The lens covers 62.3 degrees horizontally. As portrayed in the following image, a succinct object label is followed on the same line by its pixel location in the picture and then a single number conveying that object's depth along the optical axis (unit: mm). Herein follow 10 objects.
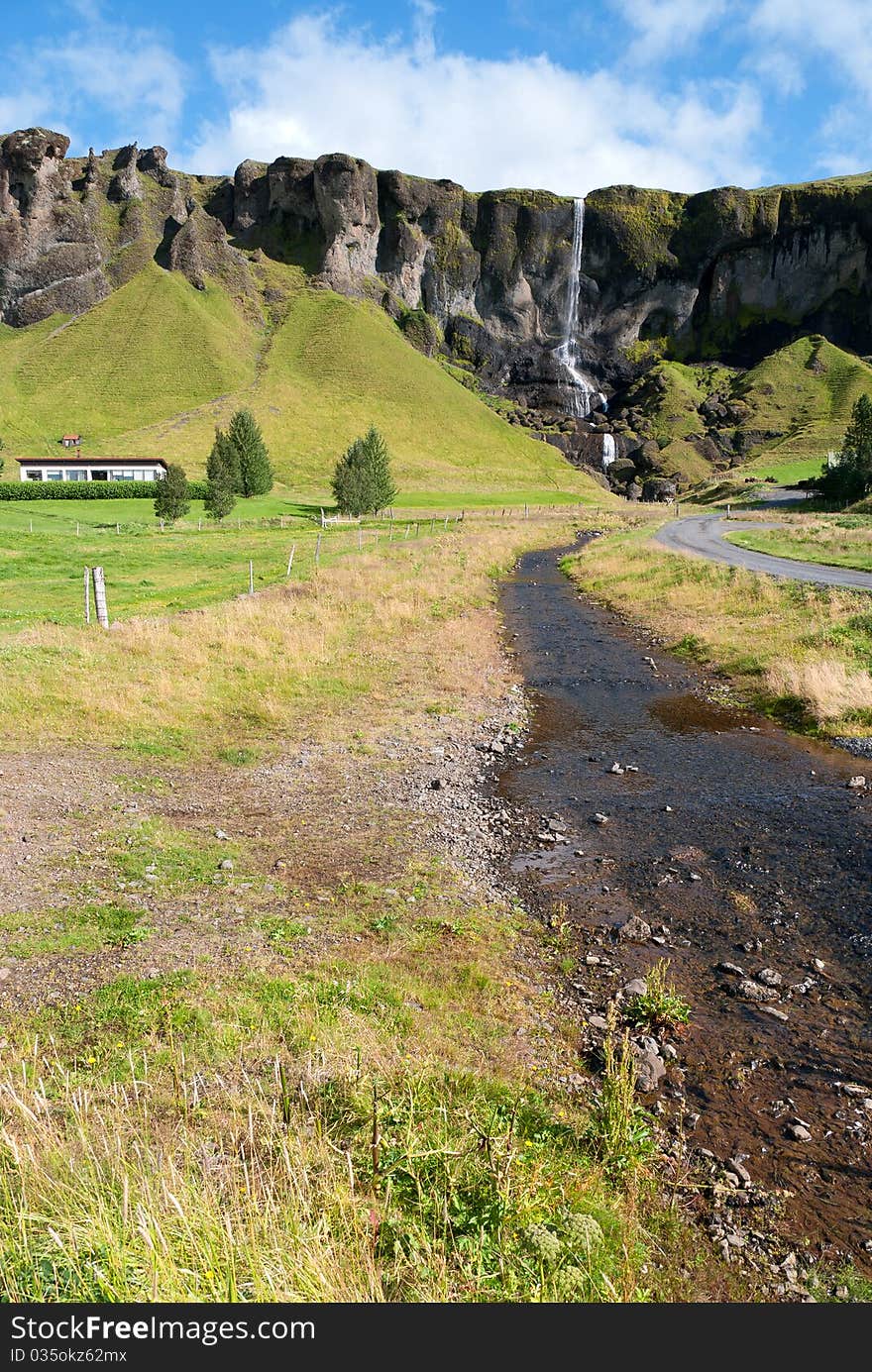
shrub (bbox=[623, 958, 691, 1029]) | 8039
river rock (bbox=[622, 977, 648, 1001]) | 8498
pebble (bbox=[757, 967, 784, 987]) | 8812
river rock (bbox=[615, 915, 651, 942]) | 9766
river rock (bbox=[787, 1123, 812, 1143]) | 6492
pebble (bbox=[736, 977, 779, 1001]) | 8555
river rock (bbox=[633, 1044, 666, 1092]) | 7090
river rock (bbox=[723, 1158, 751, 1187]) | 6031
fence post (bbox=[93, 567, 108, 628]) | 23203
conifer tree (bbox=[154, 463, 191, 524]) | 68625
